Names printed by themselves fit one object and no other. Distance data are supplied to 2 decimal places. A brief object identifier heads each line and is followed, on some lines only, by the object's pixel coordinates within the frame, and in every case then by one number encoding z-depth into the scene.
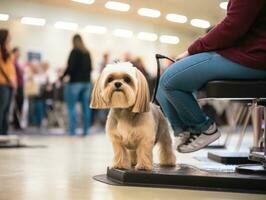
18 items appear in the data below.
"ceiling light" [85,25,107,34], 11.47
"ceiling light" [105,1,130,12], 7.62
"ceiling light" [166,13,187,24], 7.56
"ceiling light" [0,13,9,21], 8.79
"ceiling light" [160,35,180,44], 8.73
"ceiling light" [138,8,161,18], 7.64
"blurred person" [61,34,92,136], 8.22
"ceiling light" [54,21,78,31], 11.38
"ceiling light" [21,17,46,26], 10.66
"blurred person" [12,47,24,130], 9.76
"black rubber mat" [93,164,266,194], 2.59
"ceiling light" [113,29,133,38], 10.92
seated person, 2.57
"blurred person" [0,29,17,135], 6.62
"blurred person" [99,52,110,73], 10.32
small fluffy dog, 2.71
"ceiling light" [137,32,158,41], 9.96
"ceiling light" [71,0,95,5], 8.07
